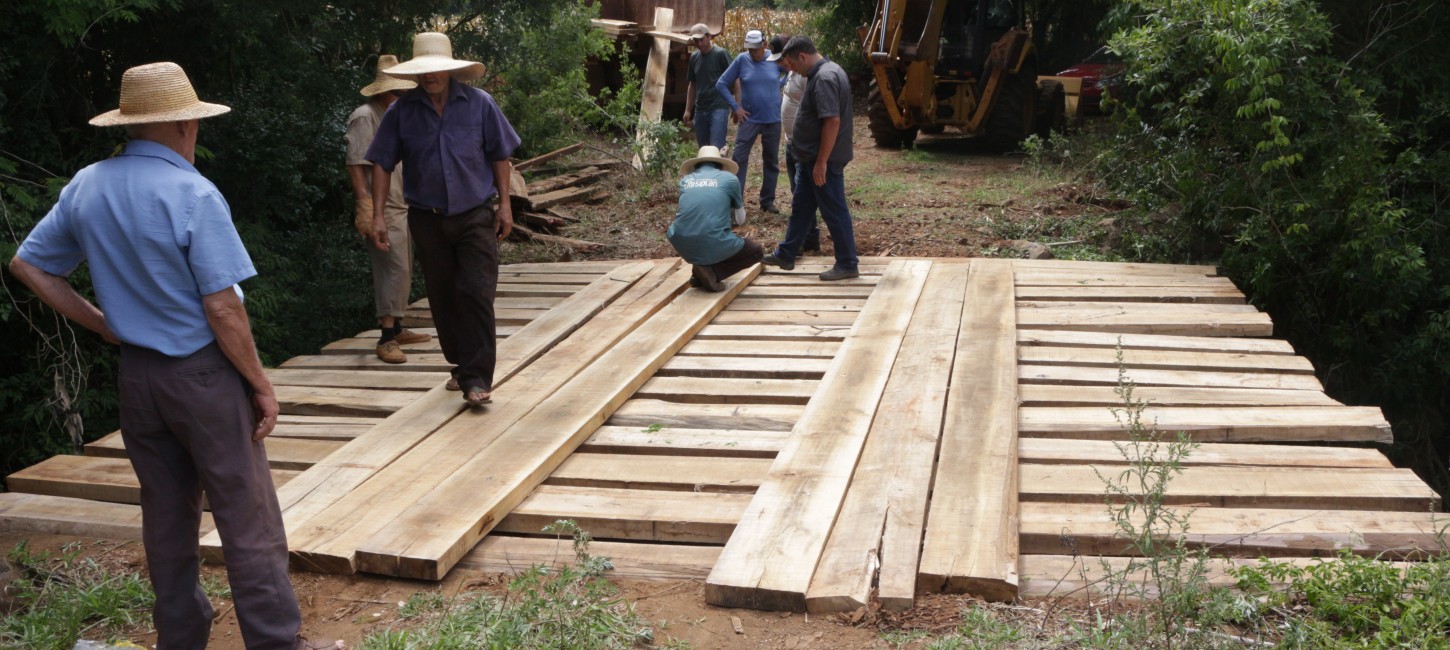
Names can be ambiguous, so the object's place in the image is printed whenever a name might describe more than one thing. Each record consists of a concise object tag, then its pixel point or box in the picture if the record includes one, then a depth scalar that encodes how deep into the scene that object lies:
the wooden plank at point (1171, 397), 4.92
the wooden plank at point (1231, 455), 4.29
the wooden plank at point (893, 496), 3.26
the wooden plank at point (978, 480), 3.31
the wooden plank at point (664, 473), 4.20
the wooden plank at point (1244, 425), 4.55
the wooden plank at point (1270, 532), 3.61
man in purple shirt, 4.89
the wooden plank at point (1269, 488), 3.94
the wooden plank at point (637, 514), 3.82
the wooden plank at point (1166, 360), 5.46
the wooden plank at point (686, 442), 4.50
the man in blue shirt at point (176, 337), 2.84
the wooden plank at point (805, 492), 3.29
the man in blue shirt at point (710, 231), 6.92
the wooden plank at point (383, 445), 3.96
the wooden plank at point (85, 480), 4.32
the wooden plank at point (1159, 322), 6.11
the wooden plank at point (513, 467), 3.55
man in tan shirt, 5.84
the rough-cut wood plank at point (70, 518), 4.02
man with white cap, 9.76
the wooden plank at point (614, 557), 3.59
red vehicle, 16.98
